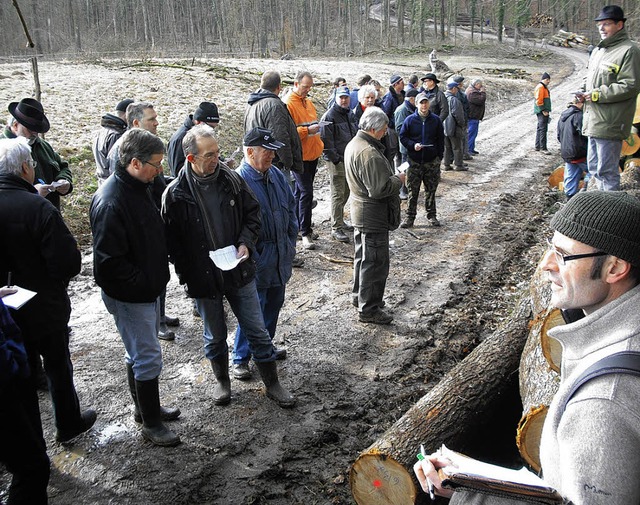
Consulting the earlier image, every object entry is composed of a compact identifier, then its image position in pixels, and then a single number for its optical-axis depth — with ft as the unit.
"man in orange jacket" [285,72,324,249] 26.91
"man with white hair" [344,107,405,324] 19.57
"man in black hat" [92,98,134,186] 20.79
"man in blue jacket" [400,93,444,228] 30.91
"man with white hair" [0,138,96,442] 12.50
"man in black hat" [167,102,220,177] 20.21
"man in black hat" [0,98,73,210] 18.40
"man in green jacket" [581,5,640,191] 20.77
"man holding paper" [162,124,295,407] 14.58
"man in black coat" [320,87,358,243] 28.30
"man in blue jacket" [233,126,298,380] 16.46
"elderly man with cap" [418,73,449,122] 39.11
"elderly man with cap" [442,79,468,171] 43.32
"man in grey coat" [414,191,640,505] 5.13
